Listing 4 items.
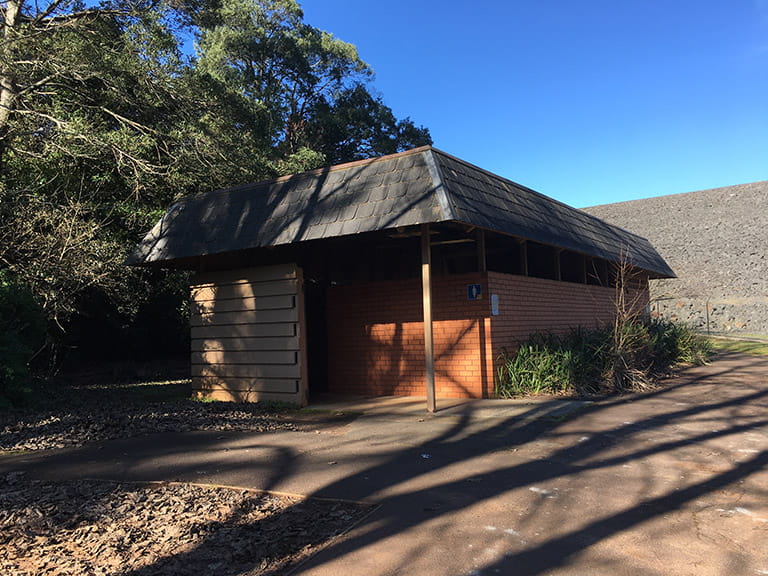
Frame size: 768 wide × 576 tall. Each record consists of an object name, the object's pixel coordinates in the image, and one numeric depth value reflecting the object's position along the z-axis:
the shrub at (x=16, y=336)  9.88
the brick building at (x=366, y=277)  9.12
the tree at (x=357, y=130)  28.56
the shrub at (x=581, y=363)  10.30
